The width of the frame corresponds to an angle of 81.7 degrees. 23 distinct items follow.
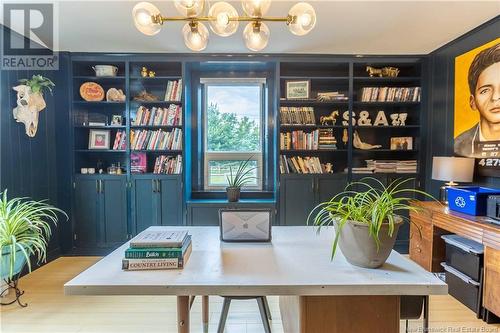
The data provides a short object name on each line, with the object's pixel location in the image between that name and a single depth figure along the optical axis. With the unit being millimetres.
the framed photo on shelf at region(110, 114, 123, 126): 3573
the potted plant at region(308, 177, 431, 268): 1139
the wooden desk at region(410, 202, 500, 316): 2018
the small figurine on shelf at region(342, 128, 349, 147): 3577
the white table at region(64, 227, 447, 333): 1053
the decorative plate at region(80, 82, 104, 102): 3484
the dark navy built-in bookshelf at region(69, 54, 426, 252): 3471
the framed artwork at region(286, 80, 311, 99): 3539
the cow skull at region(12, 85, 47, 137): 2822
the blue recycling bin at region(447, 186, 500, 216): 2338
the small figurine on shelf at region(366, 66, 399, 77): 3568
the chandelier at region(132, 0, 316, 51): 1430
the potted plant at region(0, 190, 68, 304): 2188
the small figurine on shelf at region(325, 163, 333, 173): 3601
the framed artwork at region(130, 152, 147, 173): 3564
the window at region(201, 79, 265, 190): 3863
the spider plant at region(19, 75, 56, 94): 2861
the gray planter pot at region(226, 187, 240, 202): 3406
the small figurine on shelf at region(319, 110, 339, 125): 3611
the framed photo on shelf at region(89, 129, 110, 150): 3574
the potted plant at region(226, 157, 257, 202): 3629
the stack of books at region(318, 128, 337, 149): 3566
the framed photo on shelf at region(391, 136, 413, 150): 3579
